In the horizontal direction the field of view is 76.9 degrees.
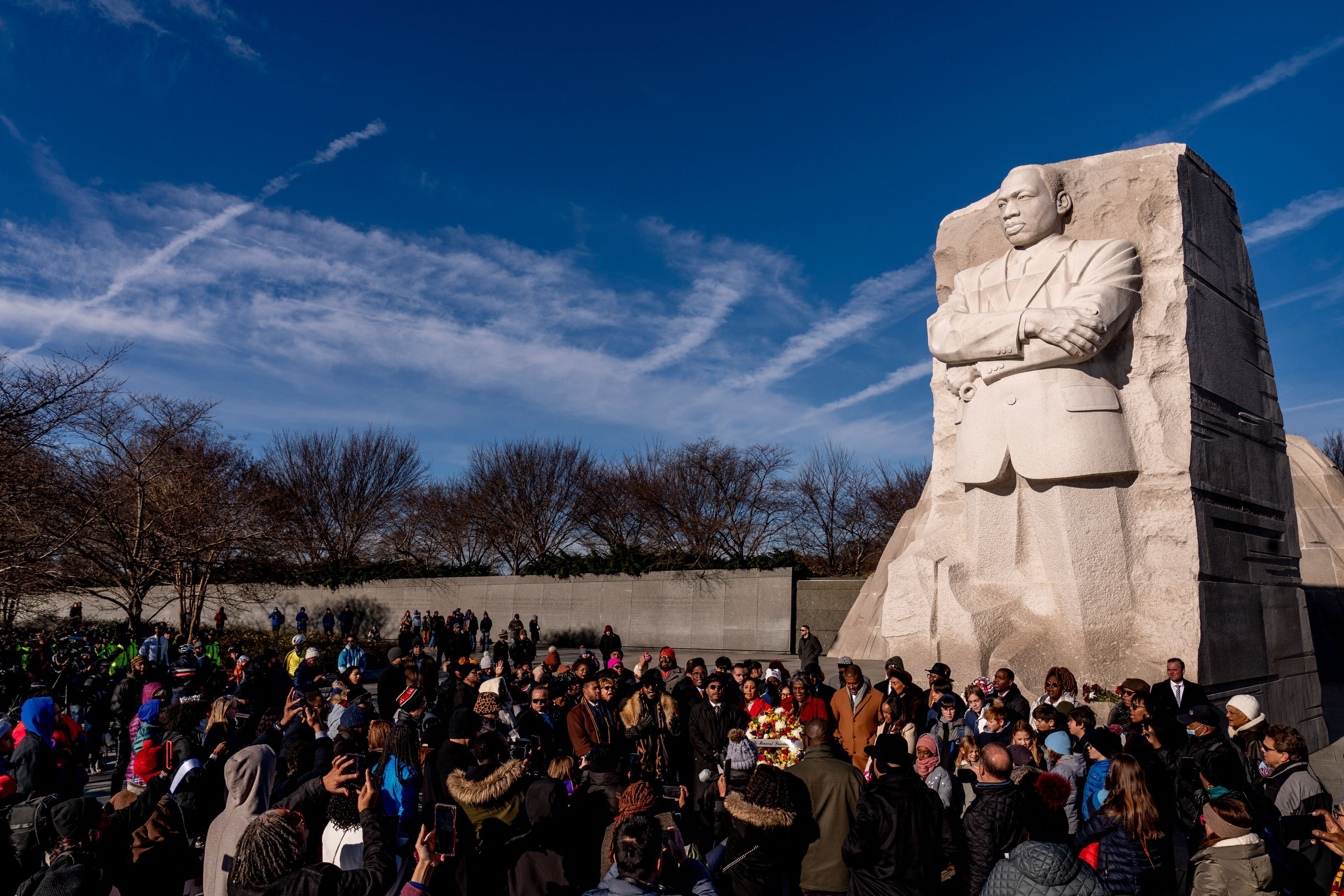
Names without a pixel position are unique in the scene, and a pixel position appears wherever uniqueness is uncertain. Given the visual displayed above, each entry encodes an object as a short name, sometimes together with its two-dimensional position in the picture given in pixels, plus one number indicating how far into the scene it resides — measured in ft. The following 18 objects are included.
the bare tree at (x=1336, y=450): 142.72
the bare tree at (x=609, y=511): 131.03
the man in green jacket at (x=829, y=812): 13.14
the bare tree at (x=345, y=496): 138.41
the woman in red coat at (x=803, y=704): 21.86
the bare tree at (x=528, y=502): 132.05
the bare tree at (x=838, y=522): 123.03
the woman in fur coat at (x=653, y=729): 21.54
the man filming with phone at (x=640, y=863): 9.97
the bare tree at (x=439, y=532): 135.85
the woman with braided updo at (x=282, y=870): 9.32
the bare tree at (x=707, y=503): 121.49
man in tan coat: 21.86
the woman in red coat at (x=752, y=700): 22.59
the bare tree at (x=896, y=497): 128.98
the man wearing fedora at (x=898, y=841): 12.12
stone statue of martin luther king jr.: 29.96
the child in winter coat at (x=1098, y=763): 15.28
